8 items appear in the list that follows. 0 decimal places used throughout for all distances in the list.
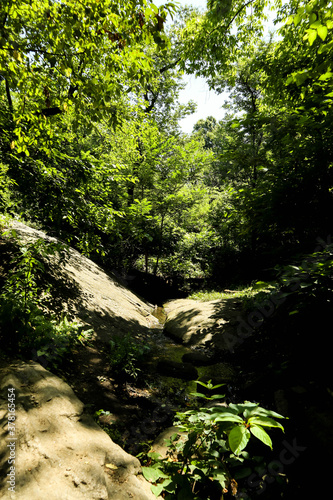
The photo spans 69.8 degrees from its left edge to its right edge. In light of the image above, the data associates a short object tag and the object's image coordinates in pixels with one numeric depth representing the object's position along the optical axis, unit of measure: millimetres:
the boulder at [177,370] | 4358
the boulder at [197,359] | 4832
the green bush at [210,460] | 1441
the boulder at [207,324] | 5532
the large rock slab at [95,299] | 5199
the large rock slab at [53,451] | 1546
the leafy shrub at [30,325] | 3053
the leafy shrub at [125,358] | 3797
